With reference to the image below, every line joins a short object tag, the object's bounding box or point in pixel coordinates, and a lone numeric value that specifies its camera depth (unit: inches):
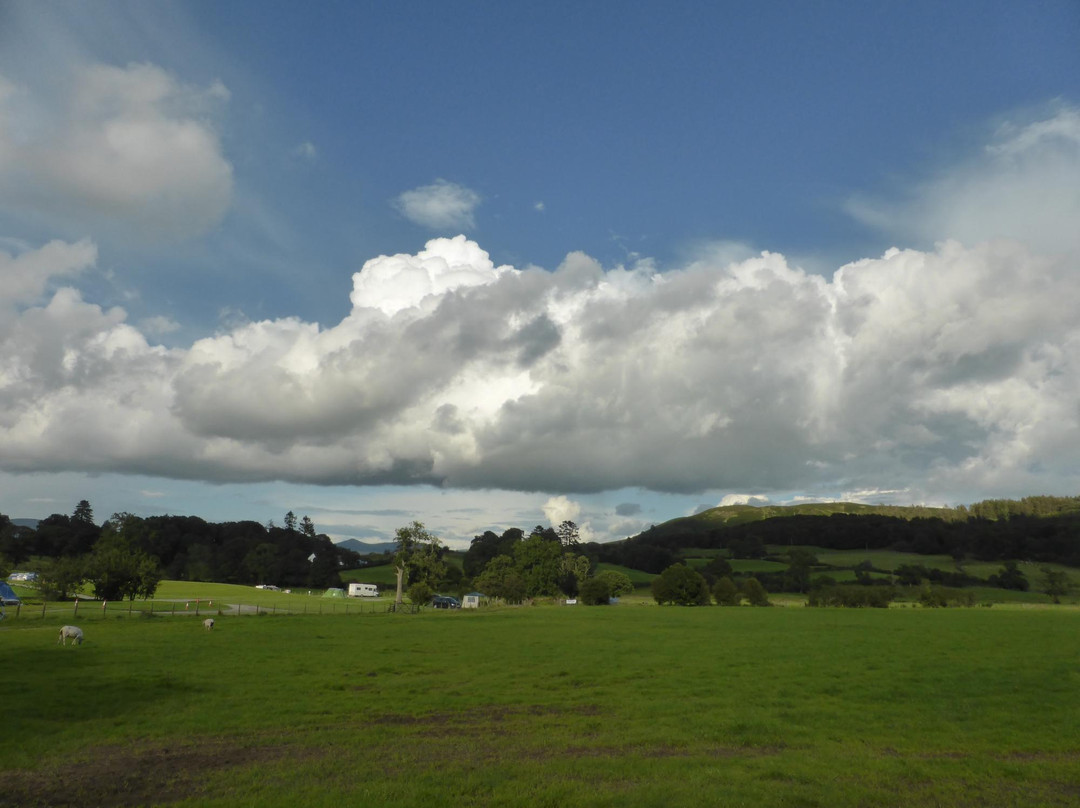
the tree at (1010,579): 5349.4
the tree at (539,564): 4677.7
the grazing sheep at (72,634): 1306.6
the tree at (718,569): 5954.7
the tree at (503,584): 4291.3
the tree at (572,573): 4955.7
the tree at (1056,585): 4763.8
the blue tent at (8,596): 2235.5
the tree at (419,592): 3198.8
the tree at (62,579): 2783.0
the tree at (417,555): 3203.7
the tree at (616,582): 4212.6
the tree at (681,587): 4003.4
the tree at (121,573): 2591.0
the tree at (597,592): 4097.0
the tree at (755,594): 4133.9
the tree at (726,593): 4131.4
